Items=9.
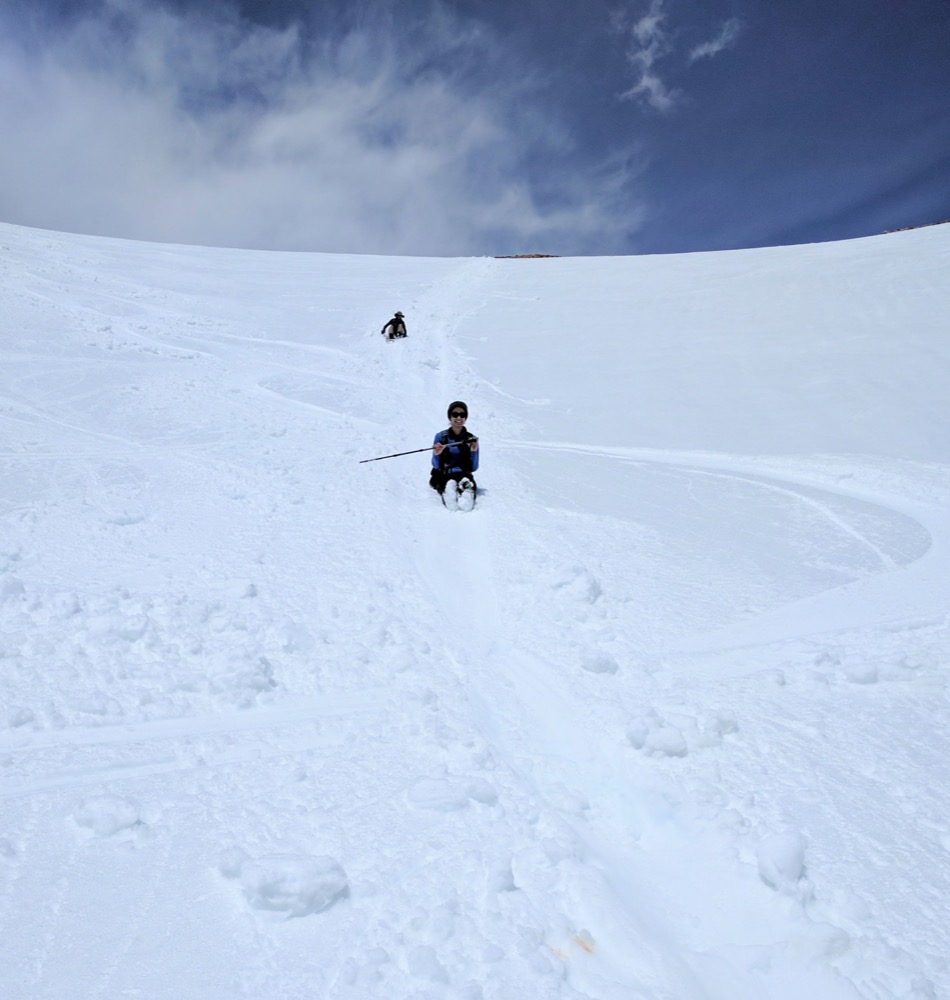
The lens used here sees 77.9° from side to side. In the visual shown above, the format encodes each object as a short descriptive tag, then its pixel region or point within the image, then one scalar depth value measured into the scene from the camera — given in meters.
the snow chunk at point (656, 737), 2.72
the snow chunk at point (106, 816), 2.30
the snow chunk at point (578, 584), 4.14
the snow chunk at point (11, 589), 3.68
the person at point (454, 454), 6.25
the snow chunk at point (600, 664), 3.39
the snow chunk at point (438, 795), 2.46
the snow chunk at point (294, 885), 2.04
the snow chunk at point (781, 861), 2.14
